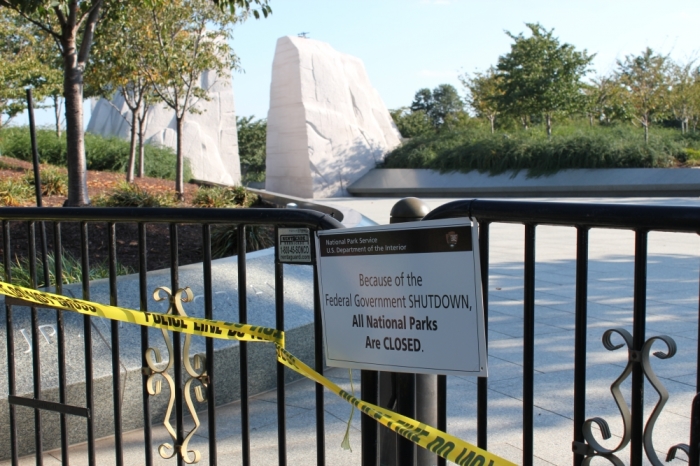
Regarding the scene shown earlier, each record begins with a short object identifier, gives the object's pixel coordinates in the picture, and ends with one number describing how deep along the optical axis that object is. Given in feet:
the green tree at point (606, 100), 93.66
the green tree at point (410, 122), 159.43
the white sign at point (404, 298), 5.59
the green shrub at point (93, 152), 72.02
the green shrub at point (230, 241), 25.93
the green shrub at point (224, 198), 42.42
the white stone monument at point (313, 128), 89.25
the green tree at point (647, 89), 89.04
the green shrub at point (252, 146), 167.94
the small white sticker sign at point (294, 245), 7.13
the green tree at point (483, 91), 109.60
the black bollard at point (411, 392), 6.39
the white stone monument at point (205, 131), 98.12
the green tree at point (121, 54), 50.60
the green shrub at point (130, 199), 34.96
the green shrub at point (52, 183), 46.95
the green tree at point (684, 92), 93.35
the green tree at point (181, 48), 50.78
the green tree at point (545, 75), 88.94
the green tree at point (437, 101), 264.31
